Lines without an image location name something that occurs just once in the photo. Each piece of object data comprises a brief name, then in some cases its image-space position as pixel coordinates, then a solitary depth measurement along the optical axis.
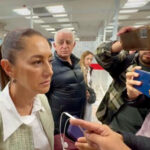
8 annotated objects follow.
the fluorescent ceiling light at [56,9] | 4.98
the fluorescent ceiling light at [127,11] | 5.39
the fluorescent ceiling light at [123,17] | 6.20
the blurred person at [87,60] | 2.94
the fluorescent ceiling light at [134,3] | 4.31
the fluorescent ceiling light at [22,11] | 5.28
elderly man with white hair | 1.42
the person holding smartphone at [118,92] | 0.78
